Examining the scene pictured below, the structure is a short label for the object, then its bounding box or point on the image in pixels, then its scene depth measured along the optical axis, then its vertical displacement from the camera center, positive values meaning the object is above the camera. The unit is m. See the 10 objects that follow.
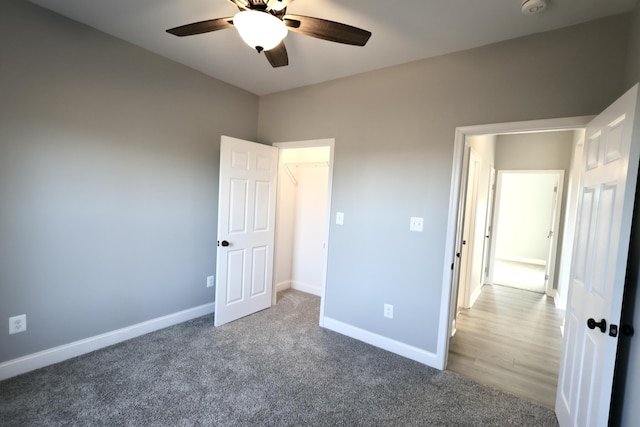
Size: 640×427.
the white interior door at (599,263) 1.31 -0.24
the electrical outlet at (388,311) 2.76 -1.01
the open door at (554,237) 4.65 -0.38
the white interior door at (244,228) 3.04 -0.38
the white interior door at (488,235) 4.77 -0.44
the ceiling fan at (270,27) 1.43 +0.90
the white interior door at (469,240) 3.40 -0.41
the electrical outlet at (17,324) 2.11 -1.03
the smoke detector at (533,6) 1.70 +1.19
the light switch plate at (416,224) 2.57 -0.17
